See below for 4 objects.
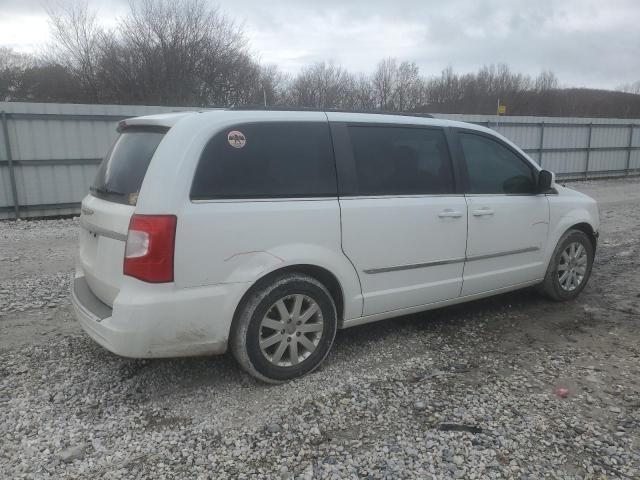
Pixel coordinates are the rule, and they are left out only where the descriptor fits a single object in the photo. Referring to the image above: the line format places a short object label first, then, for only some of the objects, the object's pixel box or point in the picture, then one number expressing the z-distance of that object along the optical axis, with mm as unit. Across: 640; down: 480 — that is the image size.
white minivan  2830
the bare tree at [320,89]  29411
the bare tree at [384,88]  35281
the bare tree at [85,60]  24125
